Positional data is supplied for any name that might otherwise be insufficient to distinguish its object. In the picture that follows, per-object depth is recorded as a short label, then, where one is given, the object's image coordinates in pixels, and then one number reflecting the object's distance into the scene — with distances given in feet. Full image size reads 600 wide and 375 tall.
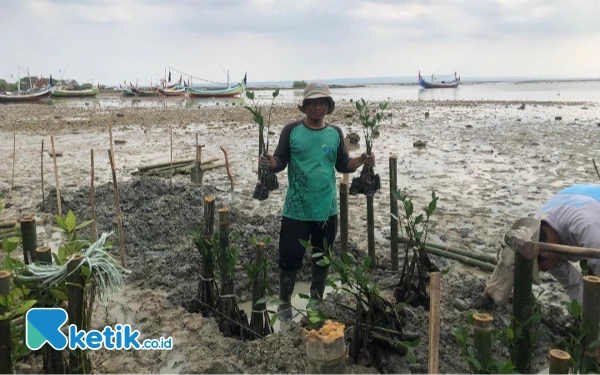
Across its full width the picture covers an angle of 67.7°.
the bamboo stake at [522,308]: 7.98
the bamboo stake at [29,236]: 9.62
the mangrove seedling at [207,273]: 11.91
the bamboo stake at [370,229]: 15.38
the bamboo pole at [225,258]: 11.39
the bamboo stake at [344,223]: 15.29
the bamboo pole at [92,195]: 13.83
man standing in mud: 11.71
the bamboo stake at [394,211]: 14.02
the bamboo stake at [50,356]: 8.36
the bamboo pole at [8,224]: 18.01
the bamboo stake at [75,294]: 7.80
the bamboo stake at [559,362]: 6.56
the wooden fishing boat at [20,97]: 118.42
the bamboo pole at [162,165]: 29.78
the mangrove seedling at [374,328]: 9.78
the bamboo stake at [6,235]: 17.42
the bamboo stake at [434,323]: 7.20
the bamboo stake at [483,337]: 7.37
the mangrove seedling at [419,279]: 11.76
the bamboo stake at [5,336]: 7.44
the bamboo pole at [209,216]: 12.05
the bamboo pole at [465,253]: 14.96
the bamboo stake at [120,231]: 14.94
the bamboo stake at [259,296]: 11.24
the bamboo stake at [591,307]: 7.61
